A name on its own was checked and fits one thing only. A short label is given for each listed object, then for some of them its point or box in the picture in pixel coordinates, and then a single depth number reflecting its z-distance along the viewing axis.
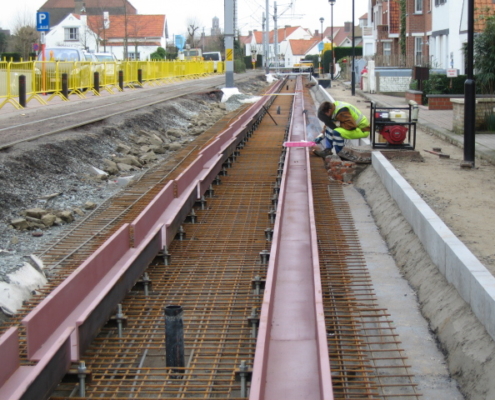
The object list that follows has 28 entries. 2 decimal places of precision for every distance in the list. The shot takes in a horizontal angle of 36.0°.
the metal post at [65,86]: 27.12
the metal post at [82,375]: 5.12
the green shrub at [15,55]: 57.16
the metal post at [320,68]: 85.12
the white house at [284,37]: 169.62
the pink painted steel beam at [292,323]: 5.02
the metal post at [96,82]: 30.92
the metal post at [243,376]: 5.10
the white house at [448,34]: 30.73
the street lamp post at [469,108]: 12.52
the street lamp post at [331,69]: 63.74
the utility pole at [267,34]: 70.91
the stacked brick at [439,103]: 25.17
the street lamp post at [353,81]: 38.47
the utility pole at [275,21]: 84.44
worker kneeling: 13.84
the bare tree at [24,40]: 63.41
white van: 89.89
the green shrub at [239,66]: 85.39
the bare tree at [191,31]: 134.64
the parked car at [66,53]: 35.12
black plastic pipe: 5.39
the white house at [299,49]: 158.31
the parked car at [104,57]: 41.12
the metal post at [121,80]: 35.02
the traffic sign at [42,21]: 25.90
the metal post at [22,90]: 23.14
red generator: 14.02
